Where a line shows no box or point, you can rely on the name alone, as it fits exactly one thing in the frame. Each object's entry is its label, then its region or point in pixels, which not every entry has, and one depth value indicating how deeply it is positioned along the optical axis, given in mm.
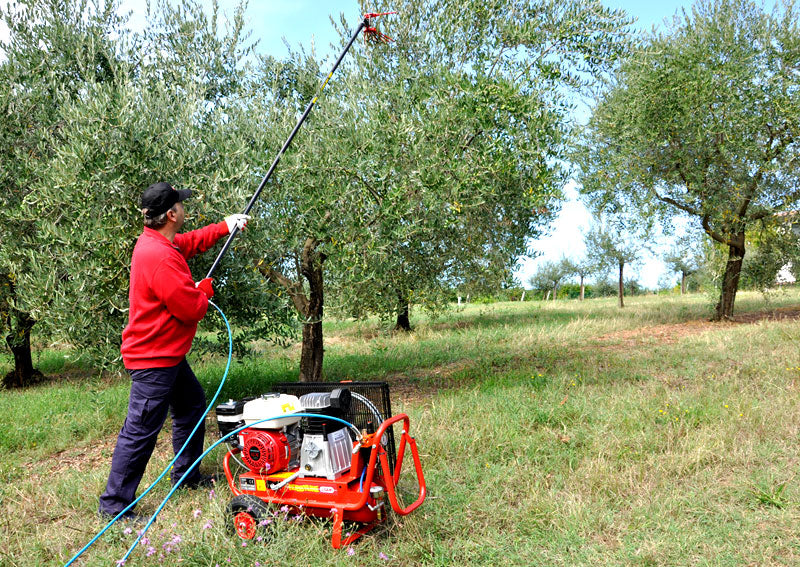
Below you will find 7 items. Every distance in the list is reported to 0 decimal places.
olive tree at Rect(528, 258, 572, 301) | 44688
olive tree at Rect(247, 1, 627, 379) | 7258
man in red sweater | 4508
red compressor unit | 3969
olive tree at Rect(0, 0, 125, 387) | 8484
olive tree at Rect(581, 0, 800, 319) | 13836
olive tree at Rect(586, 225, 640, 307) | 28156
